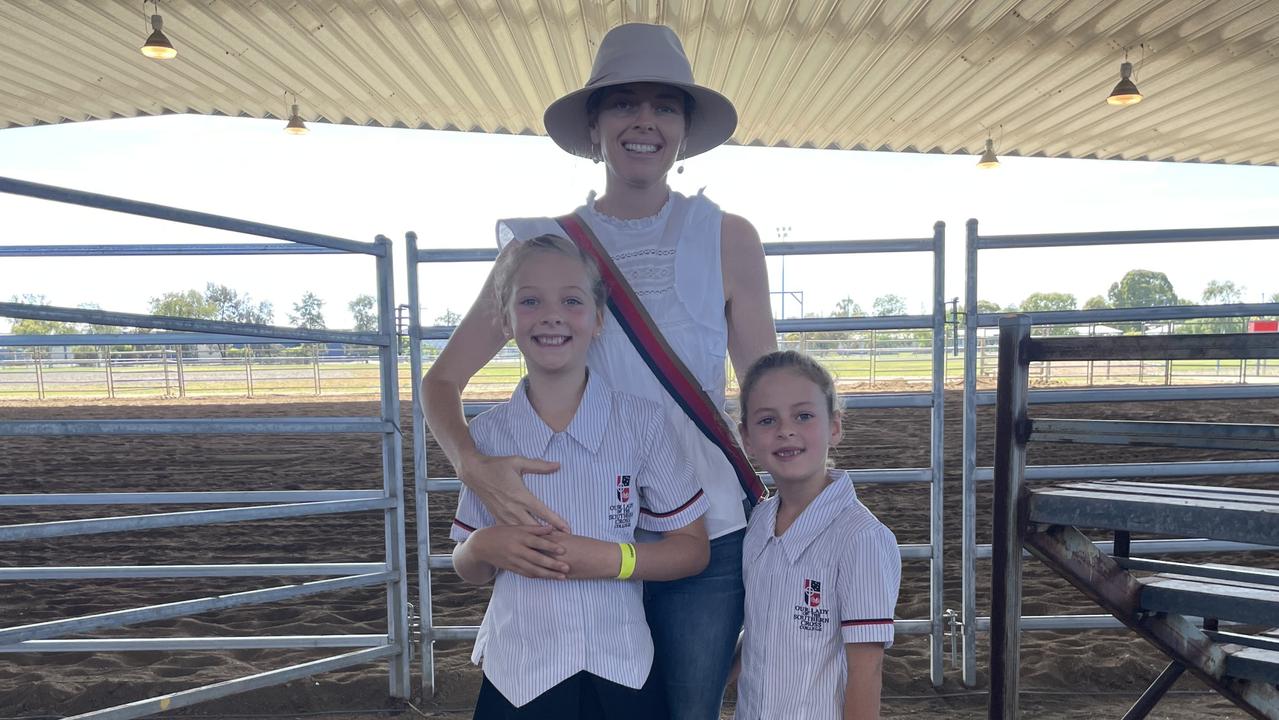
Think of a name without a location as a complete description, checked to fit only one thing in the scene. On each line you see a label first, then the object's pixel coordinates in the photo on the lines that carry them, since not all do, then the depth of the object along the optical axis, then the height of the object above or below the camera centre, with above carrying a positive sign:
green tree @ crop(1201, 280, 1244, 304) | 36.55 +1.35
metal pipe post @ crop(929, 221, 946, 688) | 2.96 -0.46
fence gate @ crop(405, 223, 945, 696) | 2.94 -0.36
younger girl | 1.34 -0.41
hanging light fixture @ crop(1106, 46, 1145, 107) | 7.07 +2.00
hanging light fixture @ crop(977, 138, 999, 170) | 10.02 +2.01
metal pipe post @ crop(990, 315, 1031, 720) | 1.41 -0.28
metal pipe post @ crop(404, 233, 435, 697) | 2.97 -0.62
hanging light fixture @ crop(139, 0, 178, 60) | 6.08 +2.17
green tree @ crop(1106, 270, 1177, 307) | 44.88 +1.93
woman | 1.37 +0.03
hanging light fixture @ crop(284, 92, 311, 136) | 8.44 +2.12
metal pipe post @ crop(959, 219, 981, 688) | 2.94 -0.50
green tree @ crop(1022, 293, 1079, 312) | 36.44 +1.01
